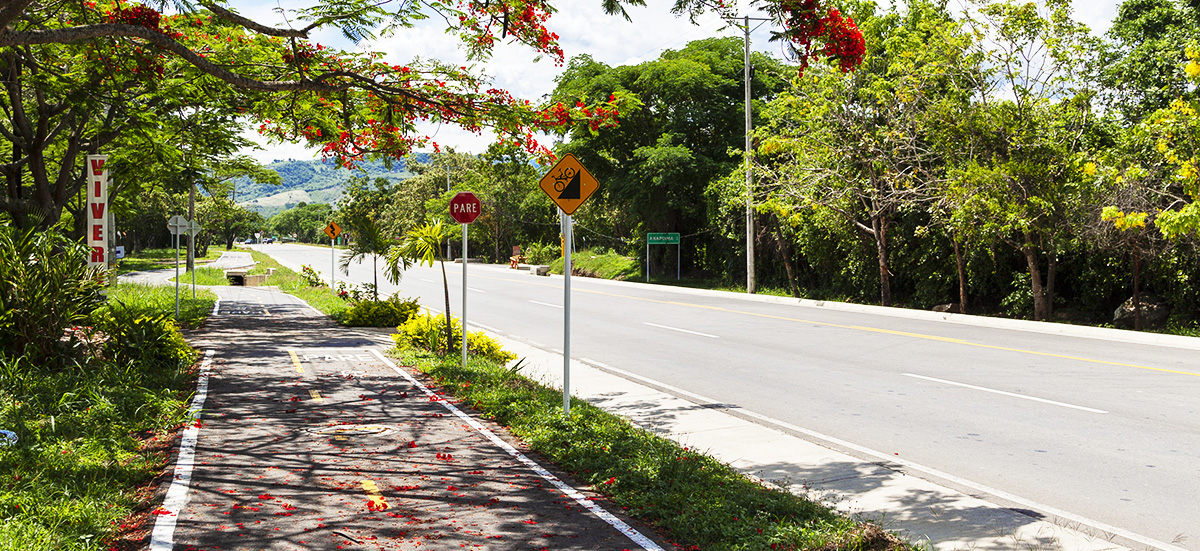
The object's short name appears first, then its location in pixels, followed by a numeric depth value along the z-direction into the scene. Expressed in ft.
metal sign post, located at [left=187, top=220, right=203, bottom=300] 76.69
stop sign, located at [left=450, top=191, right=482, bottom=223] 36.94
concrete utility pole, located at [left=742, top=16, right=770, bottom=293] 85.25
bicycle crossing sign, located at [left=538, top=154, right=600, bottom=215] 26.96
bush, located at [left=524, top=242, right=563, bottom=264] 184.55
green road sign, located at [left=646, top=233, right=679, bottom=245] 116.16
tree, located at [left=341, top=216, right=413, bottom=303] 61.77
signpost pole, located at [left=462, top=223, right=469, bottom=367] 37.40
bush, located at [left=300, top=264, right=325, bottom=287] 112.98
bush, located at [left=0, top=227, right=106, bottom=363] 32.19
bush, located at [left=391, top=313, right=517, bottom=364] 42.45
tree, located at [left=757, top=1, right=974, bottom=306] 65.10
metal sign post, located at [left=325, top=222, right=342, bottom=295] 87.20
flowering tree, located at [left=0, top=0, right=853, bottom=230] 31.01
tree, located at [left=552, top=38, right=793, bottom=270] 109.19
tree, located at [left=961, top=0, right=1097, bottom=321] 57.88
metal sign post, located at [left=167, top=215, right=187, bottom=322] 73.30
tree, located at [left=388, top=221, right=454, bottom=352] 42.68
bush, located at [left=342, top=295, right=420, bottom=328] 62.44
